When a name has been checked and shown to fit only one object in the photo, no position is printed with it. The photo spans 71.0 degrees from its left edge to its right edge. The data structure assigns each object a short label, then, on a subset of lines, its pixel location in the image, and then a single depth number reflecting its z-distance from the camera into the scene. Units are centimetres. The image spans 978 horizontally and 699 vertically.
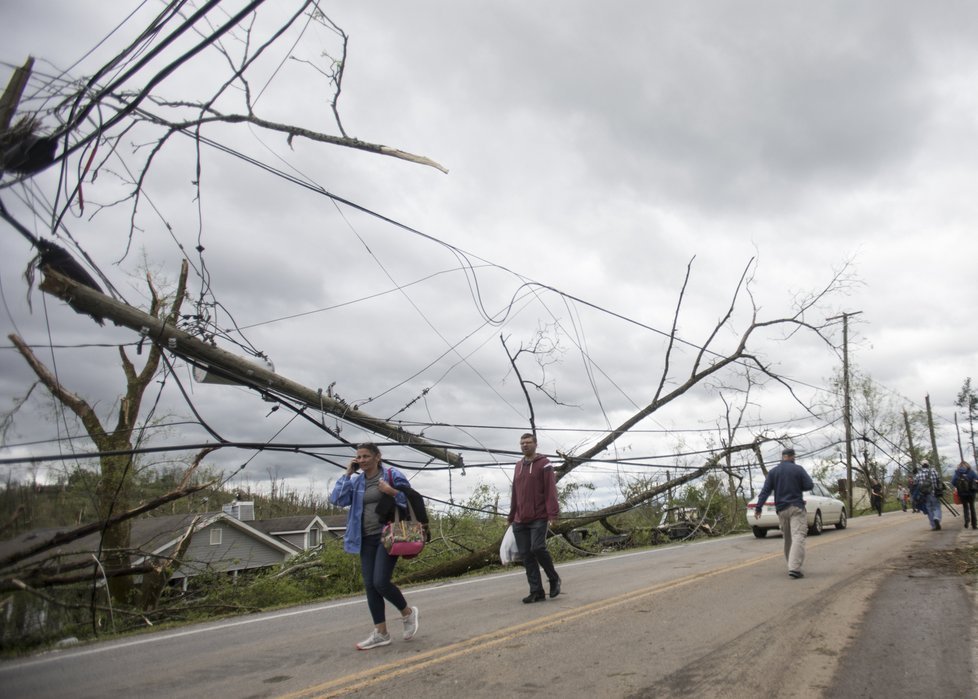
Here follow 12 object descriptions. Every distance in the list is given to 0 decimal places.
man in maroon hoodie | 796
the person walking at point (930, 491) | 1698
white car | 1748
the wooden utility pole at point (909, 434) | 4602
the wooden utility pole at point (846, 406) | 2930
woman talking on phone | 579
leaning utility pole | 718
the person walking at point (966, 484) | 1635
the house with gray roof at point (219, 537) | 910
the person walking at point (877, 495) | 3047
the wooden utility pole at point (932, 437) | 4688
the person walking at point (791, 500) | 912
